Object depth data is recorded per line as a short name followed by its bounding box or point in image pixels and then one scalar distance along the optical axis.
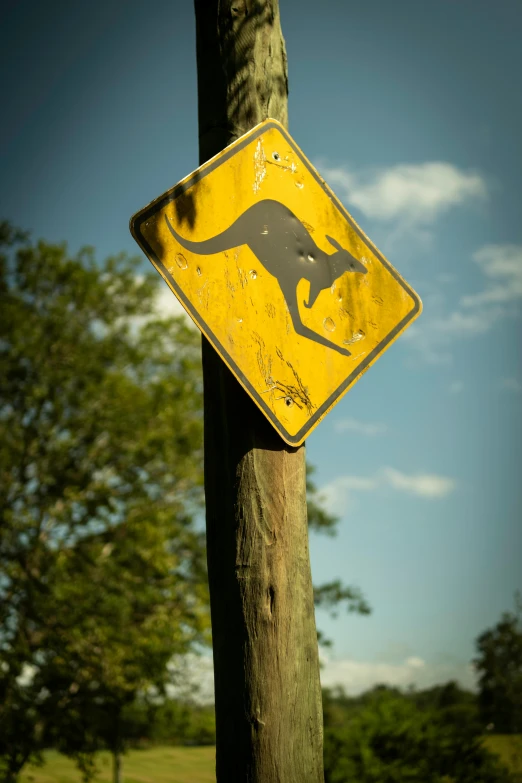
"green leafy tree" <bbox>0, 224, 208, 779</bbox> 12.23
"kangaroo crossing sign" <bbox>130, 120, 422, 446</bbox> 1.96
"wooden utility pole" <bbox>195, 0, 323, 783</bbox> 1.70
